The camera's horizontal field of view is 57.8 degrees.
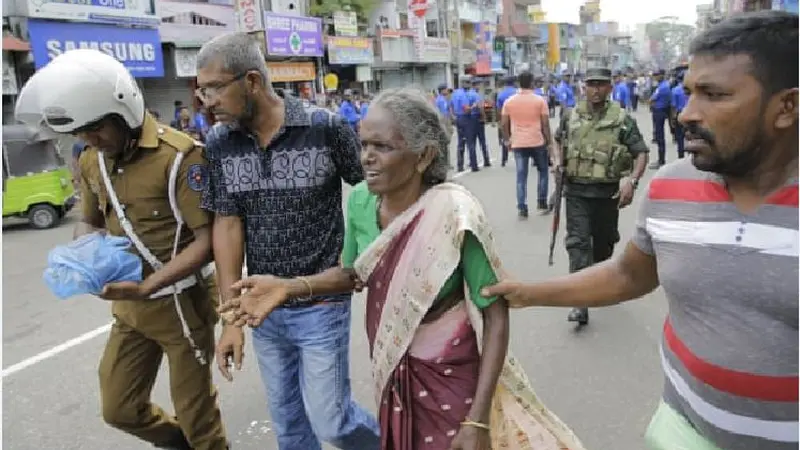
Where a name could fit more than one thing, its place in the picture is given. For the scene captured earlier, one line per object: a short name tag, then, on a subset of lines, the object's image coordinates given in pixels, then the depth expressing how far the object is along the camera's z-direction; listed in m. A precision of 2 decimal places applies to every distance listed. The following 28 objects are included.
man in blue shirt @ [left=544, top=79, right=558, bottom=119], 29.64
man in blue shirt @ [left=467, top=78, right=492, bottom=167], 12.75
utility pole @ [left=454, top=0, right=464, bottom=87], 31.35
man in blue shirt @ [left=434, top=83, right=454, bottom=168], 15.53
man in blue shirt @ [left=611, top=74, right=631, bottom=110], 18.19
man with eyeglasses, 2.47
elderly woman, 1.95
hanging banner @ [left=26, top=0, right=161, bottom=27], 14.34
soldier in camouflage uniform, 4.56
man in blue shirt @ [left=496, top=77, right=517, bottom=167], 12.90
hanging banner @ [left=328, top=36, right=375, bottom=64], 26.08
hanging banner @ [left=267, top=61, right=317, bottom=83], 22.31
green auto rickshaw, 9.86
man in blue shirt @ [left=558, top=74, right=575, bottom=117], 16.83
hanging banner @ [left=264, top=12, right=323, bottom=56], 21.69
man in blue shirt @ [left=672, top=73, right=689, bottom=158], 11.70
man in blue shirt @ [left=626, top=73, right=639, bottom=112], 24.00
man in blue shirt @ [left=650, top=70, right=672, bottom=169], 12.24
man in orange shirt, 8.33
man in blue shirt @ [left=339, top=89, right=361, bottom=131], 18.61
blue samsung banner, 14.37
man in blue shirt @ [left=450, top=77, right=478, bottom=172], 12.88
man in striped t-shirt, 1.36
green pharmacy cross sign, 22.80
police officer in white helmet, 2.40
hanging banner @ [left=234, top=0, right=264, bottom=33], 20.69
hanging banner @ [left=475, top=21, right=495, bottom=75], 44.00
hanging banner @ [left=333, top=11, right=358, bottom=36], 26.62
